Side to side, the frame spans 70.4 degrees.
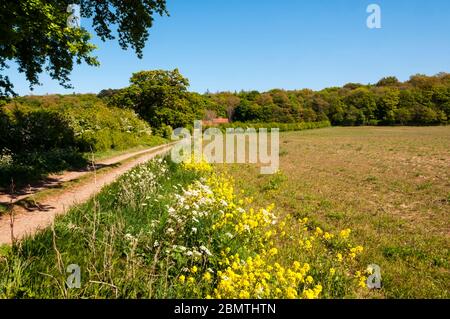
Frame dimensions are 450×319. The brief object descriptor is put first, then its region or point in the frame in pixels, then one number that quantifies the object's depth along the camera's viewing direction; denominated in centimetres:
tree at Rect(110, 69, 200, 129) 4686
